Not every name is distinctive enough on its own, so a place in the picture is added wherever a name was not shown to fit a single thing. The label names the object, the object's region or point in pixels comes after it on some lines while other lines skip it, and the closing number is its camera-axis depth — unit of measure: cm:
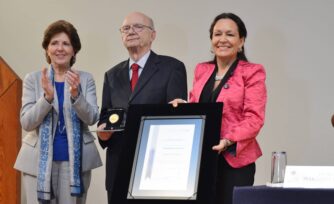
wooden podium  356
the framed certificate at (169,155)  222
